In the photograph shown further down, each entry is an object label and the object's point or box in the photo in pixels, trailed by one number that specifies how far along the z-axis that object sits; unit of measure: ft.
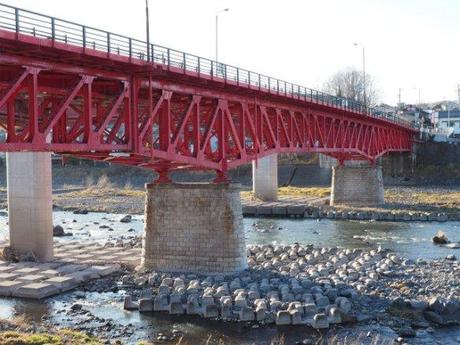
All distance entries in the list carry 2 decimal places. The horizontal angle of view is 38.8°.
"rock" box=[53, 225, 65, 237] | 145.18
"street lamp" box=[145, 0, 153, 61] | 78.79
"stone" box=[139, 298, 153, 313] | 75.78
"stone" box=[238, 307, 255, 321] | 71.30
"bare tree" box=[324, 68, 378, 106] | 459.07
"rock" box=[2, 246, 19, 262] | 104.92
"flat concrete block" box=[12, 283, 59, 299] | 82.45
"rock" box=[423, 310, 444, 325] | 70.15
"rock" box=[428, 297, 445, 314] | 72.43
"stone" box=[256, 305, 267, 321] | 71.20
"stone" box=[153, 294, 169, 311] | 76.02
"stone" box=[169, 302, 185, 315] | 75.01
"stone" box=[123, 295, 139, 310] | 77.05
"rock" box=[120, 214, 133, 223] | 174.97
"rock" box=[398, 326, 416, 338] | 65.79
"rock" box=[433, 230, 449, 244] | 127.75
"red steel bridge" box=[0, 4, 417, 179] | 59.82
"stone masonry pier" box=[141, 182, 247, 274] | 95.66
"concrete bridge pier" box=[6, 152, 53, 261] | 104.99
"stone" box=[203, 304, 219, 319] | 73.31
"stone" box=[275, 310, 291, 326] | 69.41
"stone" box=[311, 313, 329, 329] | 68.49
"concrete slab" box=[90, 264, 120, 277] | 95.25
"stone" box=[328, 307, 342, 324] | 70.06
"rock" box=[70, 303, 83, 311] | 76.51
